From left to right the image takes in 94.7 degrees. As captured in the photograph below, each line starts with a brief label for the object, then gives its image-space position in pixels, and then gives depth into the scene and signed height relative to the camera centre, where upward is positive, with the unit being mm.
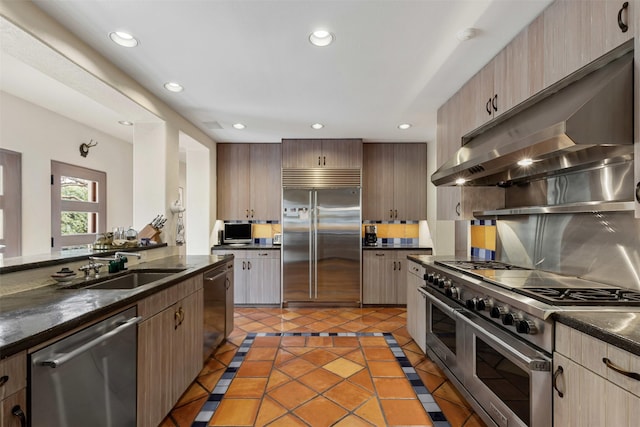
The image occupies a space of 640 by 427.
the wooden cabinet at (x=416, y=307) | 2725 -890
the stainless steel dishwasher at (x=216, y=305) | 2486 -819
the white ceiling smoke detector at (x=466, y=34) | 1809 +1133
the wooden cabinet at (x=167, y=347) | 1582 -823
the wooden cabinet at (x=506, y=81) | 1729 +932
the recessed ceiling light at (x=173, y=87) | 2619 +1171
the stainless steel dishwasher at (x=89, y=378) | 1001 -643
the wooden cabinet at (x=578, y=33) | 1285 +878
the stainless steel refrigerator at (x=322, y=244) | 4238 -407
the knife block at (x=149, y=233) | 2859 -167
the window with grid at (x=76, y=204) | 3726 +161
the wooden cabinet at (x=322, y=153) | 4336 +926
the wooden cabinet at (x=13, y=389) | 869 -532
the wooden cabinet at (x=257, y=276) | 4383 -898
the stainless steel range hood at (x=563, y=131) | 1275 +419
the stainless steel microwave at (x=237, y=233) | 4797 -280
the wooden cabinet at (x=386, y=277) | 4301 -895
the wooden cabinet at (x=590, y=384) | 950 -603
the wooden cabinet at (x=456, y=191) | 2678 +234
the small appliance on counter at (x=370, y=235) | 4594 -303
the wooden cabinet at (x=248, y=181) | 4656 +552
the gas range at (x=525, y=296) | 1278 -399
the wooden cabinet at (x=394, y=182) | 4566 +524
